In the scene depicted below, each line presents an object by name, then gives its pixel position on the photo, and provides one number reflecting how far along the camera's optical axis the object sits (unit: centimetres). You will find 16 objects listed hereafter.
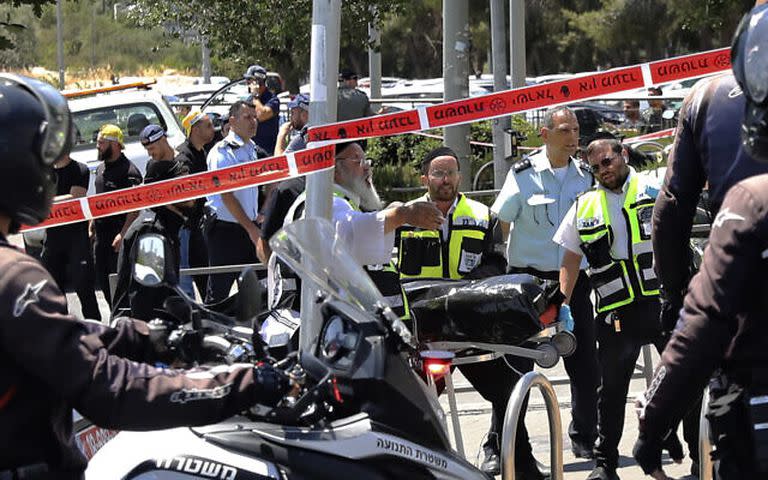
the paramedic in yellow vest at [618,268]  1344
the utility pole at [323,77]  1206
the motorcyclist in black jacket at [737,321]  623
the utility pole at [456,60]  2911
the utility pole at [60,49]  8556
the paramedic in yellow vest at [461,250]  1338
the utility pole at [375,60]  4629
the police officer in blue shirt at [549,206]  1431
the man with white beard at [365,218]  1135
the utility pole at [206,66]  7020
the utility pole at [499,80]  2967
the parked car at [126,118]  3025
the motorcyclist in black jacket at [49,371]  575
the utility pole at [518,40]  3284
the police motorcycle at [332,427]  683
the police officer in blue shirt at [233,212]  1973
